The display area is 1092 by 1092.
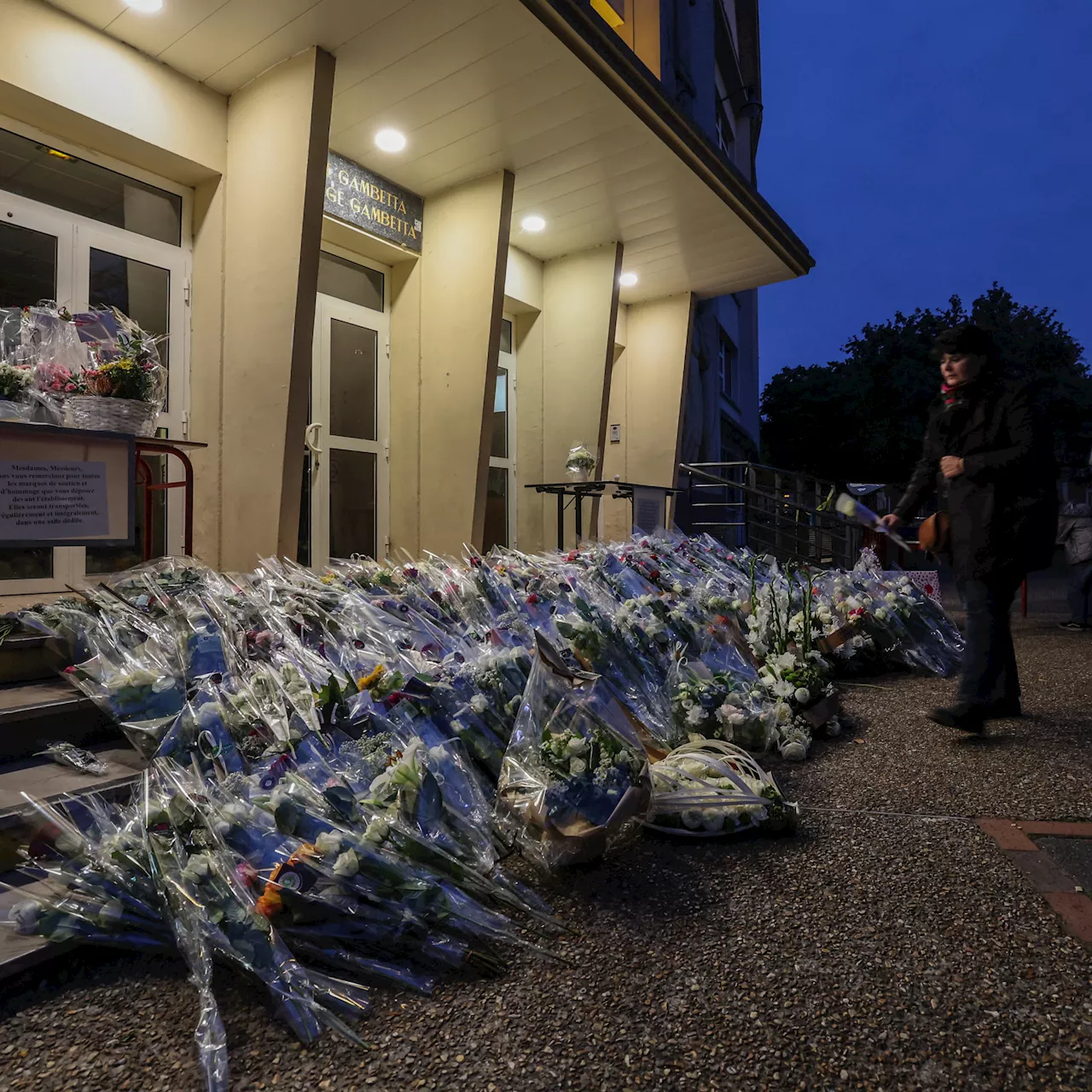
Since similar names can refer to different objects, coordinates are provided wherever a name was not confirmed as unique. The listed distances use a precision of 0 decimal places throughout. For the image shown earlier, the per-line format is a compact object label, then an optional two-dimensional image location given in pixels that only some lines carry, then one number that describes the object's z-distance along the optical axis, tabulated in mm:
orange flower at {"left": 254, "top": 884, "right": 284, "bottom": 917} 1573
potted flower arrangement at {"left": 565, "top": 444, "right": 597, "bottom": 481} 7438
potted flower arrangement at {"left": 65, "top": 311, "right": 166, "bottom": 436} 3064
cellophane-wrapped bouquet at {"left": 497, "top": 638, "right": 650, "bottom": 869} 1938
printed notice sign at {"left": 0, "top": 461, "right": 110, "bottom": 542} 2686
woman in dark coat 3107
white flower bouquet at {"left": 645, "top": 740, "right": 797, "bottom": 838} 2225
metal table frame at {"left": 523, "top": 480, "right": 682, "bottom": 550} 6926
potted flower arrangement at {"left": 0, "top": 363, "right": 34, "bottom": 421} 2883
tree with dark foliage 18719
